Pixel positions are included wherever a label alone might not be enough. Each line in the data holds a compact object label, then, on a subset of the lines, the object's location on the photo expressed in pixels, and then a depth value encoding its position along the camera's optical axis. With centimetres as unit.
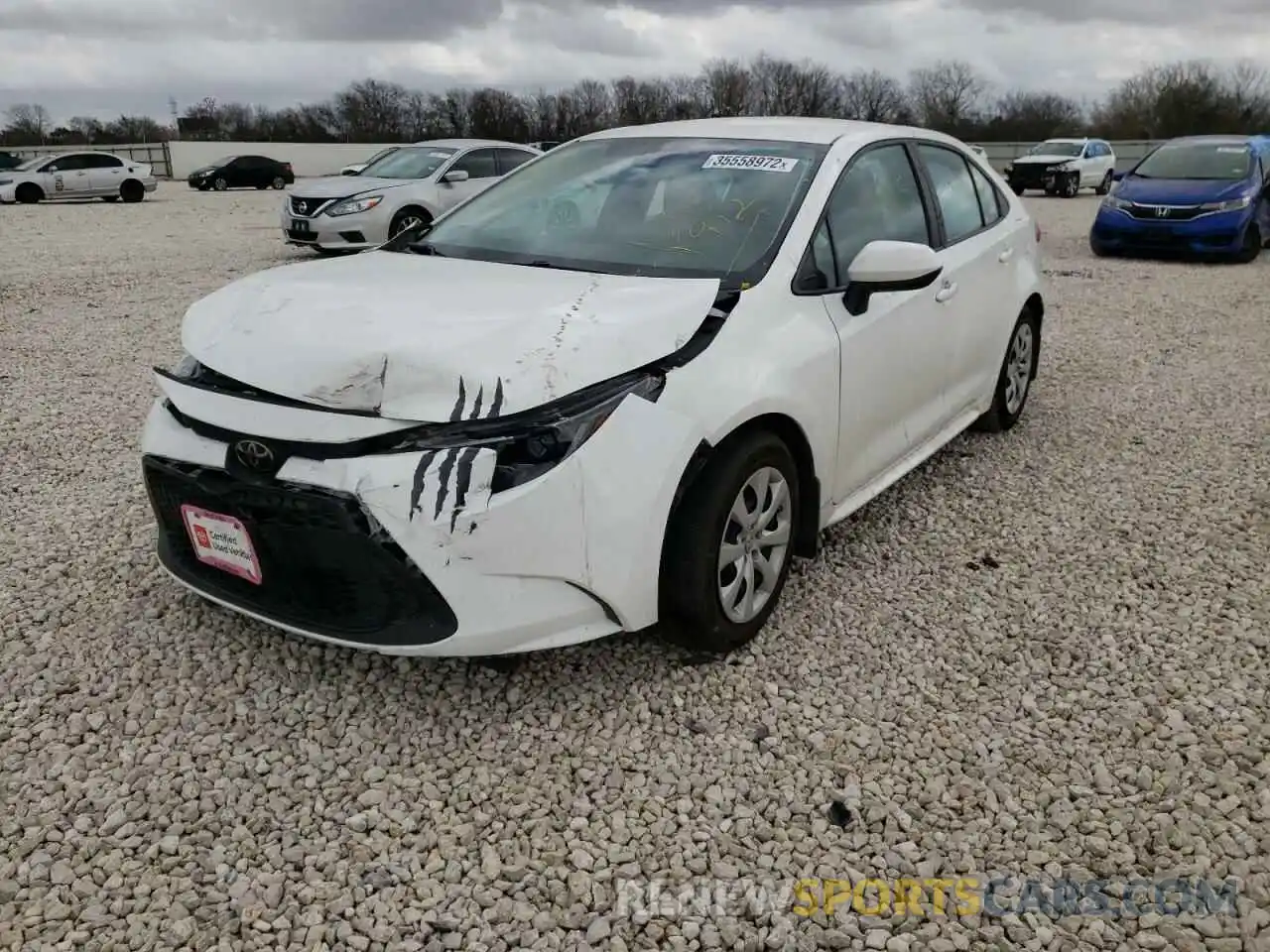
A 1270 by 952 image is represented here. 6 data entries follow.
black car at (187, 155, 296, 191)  3045
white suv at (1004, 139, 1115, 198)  2442
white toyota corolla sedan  242
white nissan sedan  1144
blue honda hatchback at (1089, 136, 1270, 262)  1144
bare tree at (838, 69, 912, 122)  6256
